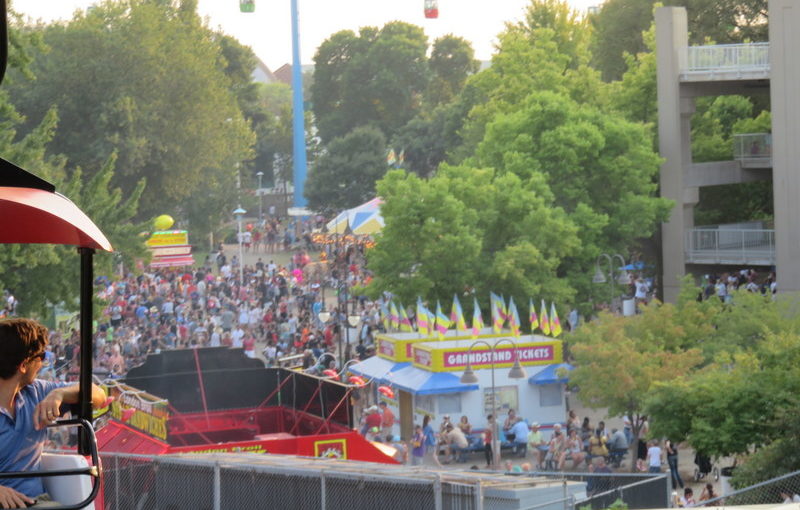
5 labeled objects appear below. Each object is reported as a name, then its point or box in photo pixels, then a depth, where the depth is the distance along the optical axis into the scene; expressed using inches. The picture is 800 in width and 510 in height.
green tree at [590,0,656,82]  2770.7
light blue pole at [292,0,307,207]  4062.5
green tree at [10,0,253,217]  2807.6
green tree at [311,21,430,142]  4239.7
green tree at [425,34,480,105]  4483.3
